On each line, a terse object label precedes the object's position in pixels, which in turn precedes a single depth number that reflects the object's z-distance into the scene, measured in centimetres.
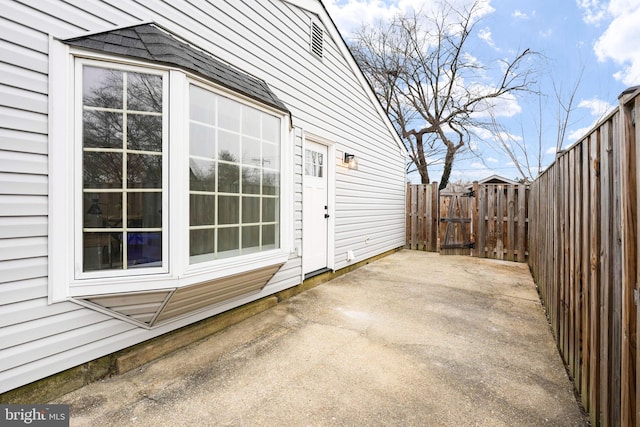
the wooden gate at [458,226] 766
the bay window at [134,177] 201
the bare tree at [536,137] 946
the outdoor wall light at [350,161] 553
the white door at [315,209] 456
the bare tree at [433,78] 1422
